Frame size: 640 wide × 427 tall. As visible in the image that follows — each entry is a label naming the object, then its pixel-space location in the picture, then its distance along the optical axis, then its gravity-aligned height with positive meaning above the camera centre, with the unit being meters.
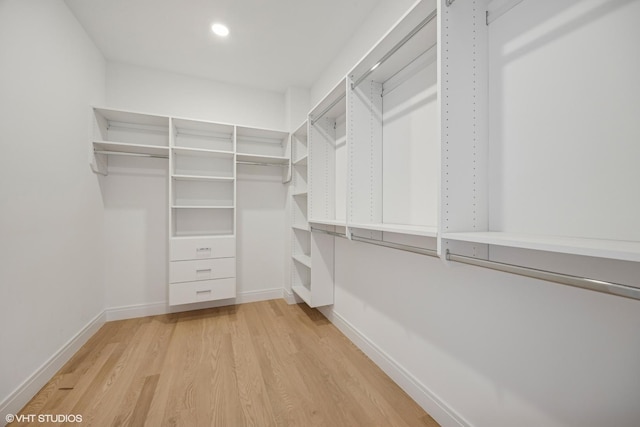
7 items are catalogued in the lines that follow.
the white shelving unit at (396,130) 1.38 +0.55
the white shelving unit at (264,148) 3.00 +0.85
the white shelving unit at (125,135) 2.41 +0.84
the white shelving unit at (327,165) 2.41 +0.48
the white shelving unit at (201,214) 2.59 +0.00
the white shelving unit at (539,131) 0.76 +0.31
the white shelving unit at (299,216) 2.95 -0.03
